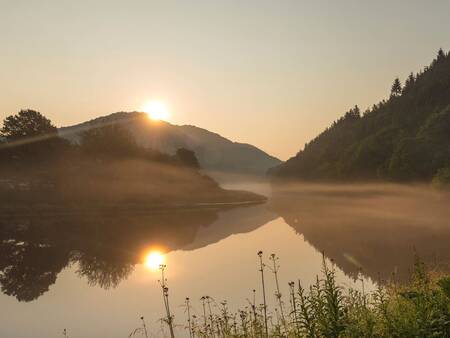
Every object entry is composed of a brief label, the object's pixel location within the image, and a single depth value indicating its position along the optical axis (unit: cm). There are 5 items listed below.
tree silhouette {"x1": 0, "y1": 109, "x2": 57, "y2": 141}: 9931
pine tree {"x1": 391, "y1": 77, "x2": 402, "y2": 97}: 18650
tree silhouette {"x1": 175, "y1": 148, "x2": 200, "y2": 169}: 13000
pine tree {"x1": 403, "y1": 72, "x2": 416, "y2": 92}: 17710
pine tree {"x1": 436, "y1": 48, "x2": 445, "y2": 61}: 17762
